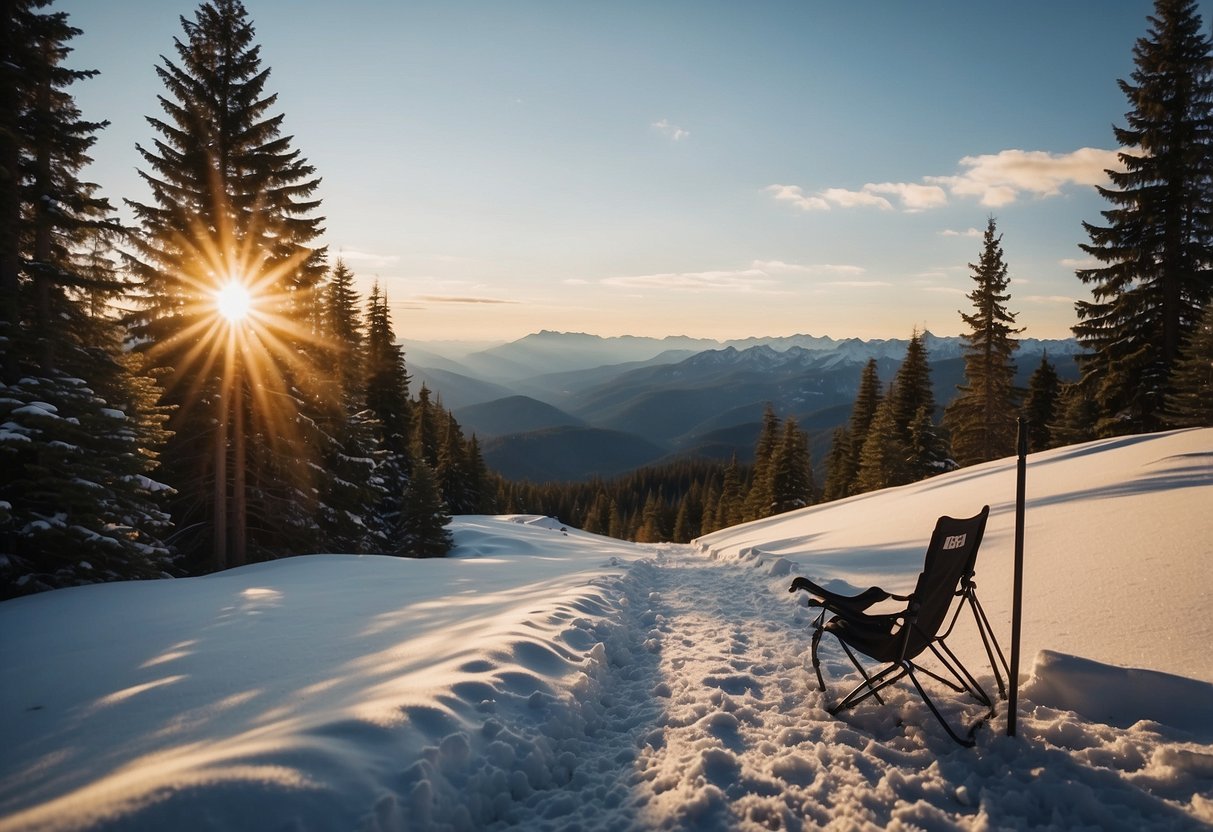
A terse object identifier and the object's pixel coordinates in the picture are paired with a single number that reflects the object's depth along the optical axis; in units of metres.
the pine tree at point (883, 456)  30.91
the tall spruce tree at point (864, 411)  38.72
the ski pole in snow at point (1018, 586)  3.31
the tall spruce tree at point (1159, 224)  18.11
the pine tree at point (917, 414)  30.27
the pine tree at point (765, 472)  40.31
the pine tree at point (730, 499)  49.25
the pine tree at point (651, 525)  67.50
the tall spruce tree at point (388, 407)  26.83
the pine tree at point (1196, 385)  17.64
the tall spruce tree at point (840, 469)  39.27
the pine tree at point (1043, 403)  34.84
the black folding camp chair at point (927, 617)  3.68
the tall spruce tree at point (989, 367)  27.56
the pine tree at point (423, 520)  23.44
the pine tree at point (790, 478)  38.56
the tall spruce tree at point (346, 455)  17.59
